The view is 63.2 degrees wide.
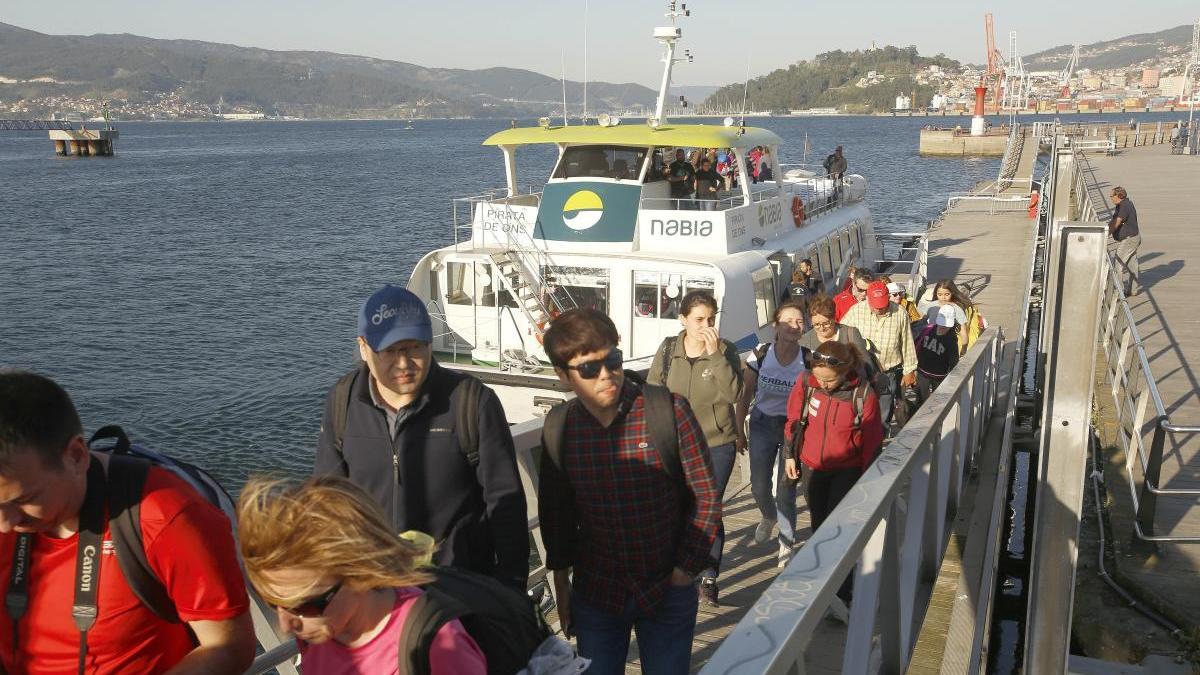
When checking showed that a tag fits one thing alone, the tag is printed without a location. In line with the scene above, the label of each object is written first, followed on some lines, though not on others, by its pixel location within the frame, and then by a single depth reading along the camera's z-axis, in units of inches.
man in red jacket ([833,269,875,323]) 389.1
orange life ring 644.7
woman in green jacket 224.8
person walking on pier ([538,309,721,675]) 138.3
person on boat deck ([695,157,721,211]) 563.5
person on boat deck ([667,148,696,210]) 558.3
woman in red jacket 205.0
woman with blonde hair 78.8
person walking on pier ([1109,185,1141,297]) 625.0
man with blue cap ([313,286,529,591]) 131.9
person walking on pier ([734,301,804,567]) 245.2
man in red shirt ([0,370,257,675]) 93.3
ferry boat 474.3
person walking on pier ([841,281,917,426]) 320.5
